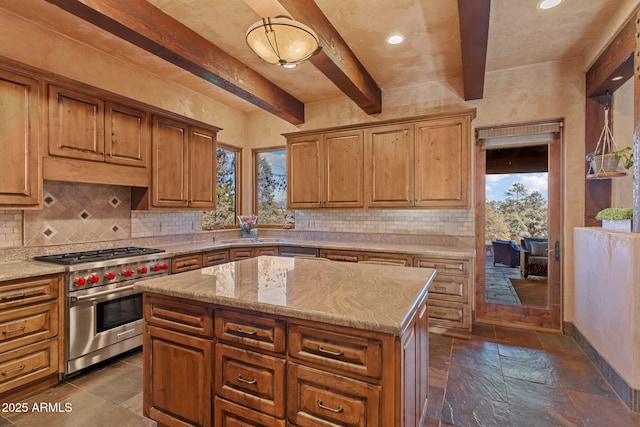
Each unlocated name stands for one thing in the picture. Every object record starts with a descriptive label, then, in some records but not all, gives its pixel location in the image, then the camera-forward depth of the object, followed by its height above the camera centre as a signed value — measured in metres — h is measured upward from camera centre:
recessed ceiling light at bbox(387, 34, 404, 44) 2.97 +1.67
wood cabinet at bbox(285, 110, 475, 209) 3.59 +0.62
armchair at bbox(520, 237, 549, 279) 3.67 -0.51
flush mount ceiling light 1.62 +0.95
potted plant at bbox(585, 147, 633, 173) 2.72 +0.47
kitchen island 1.26 -0.63
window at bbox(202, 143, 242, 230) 4.97 +0.40
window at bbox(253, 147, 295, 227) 5.26 +0.44
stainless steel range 2.53 -0.76
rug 3.67 -0.94
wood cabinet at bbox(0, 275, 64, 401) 2.21 -0.89
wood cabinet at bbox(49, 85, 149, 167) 2.70 +0.81
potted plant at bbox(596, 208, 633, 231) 2.50 -0.05
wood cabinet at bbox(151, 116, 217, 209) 3.57 +0.61
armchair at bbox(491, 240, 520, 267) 3.77 -0.49
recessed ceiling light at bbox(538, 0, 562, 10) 2.44 +1.65
